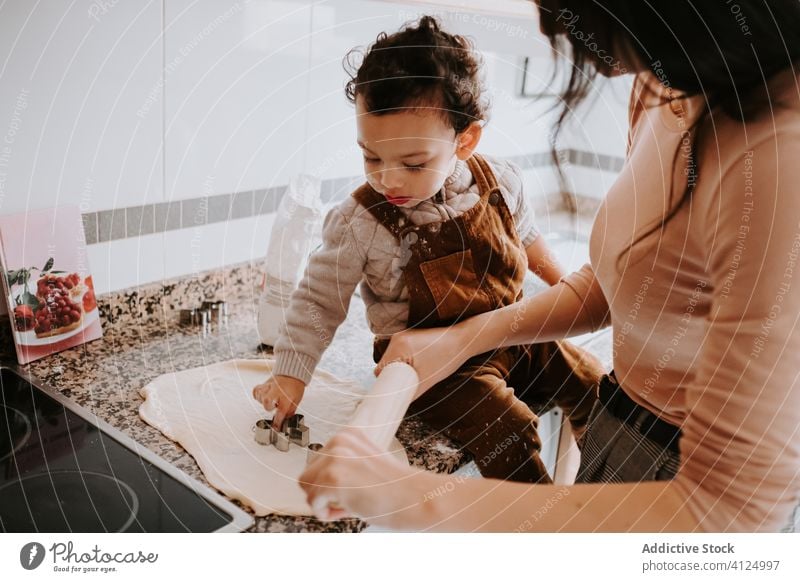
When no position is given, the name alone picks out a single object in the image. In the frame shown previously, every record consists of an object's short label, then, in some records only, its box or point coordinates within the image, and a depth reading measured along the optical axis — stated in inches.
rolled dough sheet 18.8
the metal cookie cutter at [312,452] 19.6
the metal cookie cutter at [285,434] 20.0
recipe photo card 22.4
